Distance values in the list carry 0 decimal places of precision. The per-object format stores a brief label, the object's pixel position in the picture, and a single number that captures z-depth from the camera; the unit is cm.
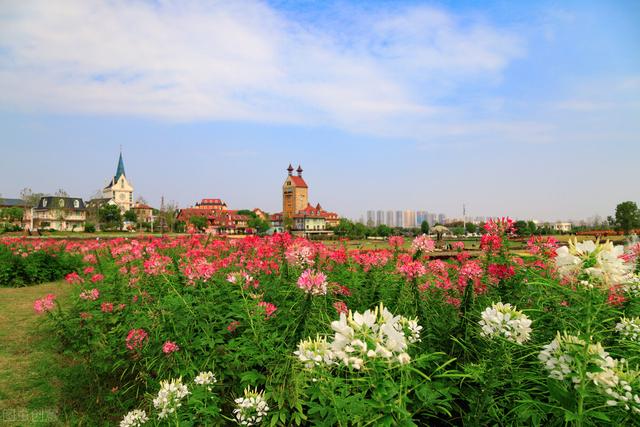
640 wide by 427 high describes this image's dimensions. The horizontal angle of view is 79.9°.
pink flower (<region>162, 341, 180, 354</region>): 288
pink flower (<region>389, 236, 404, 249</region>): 513
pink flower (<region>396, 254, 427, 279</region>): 278
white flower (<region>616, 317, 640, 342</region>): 186
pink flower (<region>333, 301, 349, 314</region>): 292
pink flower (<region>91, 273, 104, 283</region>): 485
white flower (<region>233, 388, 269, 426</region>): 214
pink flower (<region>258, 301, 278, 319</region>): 287
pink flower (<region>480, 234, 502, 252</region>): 368
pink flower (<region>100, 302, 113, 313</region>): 409
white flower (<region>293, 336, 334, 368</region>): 143
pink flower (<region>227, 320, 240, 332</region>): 303
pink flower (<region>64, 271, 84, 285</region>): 533
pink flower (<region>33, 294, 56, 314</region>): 464
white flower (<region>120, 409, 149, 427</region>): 254
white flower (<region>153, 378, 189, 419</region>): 226
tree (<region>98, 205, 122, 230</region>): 7051
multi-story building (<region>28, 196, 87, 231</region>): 7506
